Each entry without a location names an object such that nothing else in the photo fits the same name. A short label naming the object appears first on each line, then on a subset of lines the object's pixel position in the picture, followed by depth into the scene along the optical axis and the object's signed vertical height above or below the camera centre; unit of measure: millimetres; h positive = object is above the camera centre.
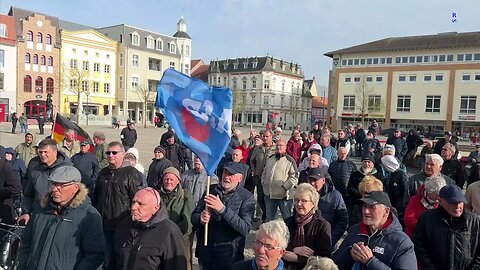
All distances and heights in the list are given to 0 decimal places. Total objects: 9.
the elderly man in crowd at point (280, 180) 6672 -1129
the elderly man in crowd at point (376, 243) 2932 -985
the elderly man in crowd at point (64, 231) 3129 -1024
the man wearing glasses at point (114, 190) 4543 -970
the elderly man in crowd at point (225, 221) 3699 -1062
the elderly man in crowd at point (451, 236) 3402 -1021
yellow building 48594 +4706
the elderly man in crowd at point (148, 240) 3031 -1036
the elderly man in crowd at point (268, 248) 2672 -930
